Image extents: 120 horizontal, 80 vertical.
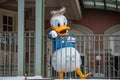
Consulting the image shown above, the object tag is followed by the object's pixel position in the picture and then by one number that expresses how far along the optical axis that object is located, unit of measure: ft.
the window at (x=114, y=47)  57.13
